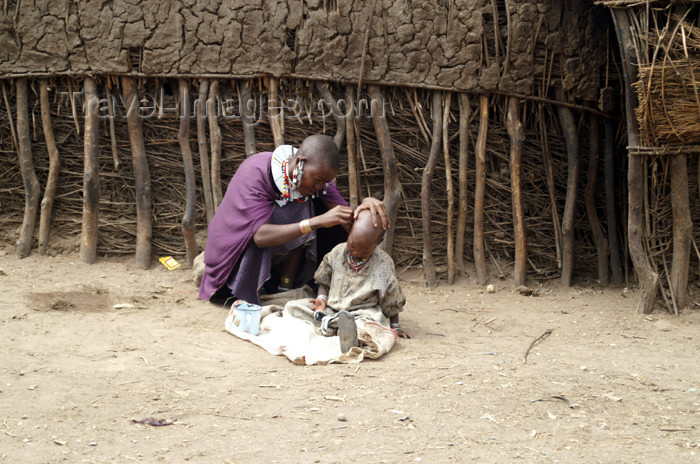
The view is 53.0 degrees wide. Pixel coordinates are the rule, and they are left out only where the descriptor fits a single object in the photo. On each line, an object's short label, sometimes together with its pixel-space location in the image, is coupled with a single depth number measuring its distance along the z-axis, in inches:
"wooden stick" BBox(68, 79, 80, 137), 249.3
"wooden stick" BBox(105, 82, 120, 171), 248.4
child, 177.0
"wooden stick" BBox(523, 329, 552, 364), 168.2
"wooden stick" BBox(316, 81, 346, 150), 245.1
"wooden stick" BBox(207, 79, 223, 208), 245.6
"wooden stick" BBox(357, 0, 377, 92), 238.2
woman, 192.7
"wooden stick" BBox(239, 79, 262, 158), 246.2
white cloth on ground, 163.3
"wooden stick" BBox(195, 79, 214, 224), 245.6
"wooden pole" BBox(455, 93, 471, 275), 245.8
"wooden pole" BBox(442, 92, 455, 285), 245.9
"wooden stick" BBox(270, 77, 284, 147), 244.7
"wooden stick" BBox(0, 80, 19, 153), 251.0
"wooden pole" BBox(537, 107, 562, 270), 249.9
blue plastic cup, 180.9
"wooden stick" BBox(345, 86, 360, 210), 246.7
